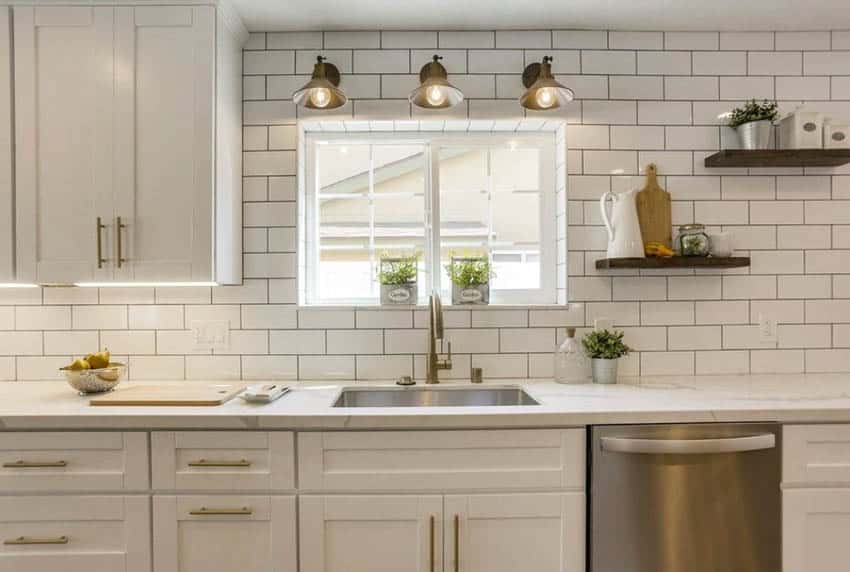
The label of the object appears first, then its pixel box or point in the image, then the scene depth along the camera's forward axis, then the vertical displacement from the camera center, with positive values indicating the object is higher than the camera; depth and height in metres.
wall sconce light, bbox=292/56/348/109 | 1.79 +0.66
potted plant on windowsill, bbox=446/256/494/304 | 2.16 +0.01
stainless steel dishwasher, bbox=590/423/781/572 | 1.51 -0.64
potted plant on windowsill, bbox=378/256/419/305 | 2.15 +0.01
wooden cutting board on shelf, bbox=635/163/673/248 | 2.10 +0.29
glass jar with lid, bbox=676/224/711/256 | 2.00 +0.16
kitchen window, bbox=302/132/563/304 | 2.28 +0.32
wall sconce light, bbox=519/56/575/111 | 1.82 +0.67
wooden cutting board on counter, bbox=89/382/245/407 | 1.64 -0.37
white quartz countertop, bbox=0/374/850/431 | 1.51 -0.38
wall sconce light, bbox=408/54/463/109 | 1.73 +0.64
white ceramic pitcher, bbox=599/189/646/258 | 1.98 +0.21
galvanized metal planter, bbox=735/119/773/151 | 2.00 +0.57
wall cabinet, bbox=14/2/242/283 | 1.78 +0.46
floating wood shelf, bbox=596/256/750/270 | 1.96 +0.08
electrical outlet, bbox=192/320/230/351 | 2.11 -0.18
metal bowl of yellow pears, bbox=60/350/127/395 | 1.79 -0.31
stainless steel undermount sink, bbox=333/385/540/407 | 1.99 -0.43
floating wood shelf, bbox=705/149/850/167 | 1.98 +0.48
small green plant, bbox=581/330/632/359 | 1.98 -0.24
